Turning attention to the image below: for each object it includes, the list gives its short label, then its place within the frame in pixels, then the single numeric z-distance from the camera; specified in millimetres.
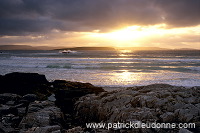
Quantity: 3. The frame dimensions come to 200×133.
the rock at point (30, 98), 7659
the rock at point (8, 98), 7508
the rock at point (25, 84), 9930
